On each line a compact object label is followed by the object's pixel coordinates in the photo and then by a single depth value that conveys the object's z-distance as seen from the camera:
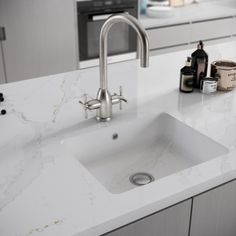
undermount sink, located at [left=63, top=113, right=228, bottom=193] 1.37
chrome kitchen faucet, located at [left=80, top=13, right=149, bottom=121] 1.21
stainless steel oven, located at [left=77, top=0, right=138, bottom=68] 2.99
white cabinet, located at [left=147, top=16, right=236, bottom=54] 3.52
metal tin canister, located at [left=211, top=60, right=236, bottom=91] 1.67
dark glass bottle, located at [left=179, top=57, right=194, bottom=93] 1.63
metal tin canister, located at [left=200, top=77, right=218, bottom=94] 1.65
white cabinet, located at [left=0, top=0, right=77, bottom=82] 2.74
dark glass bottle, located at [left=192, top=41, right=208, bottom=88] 1.67
